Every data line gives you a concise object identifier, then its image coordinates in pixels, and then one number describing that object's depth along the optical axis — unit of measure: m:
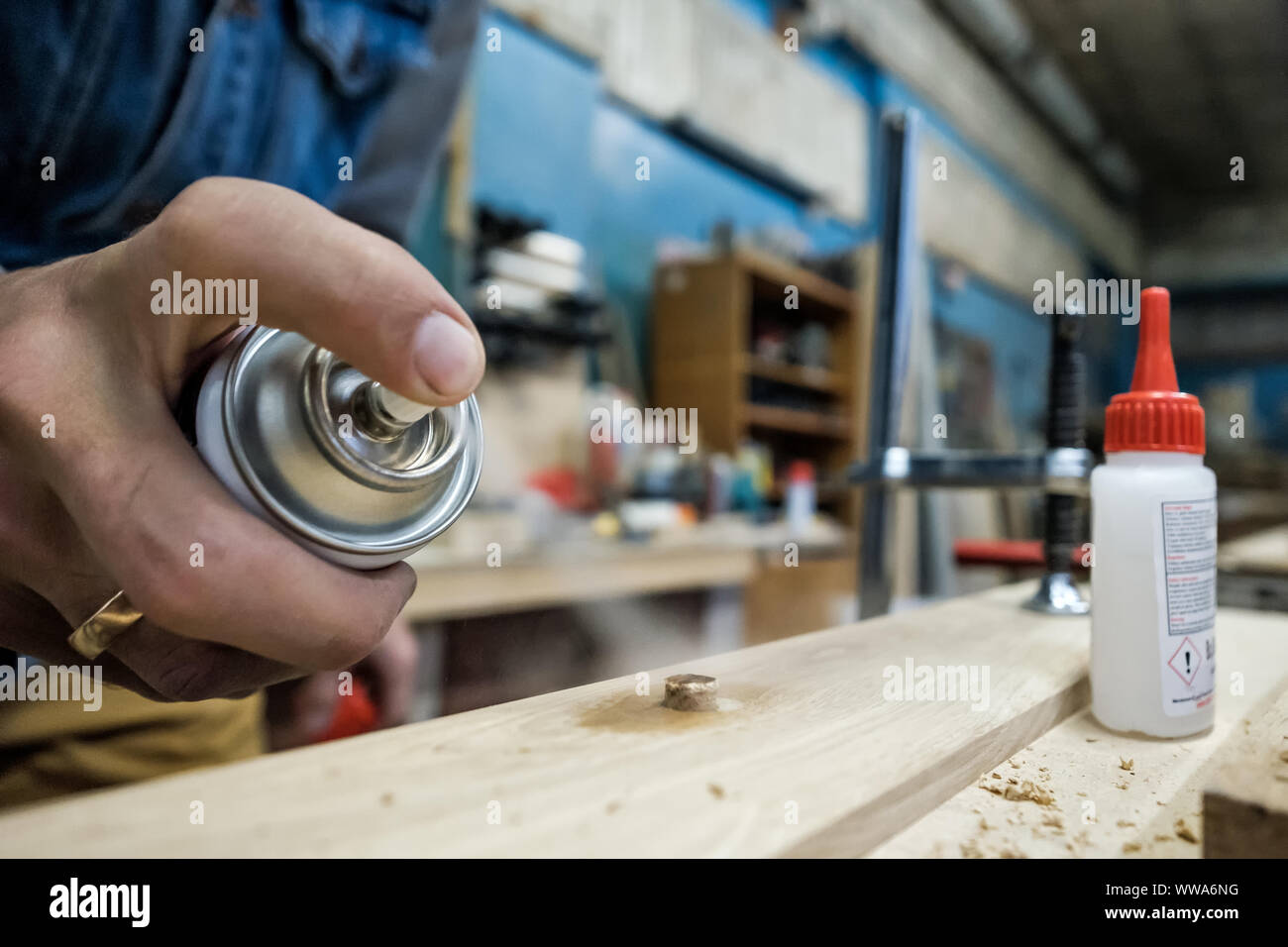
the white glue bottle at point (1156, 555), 0.44
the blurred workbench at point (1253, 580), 0.95
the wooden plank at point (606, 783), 0.28
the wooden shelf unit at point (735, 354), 3.08
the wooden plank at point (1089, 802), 0.33
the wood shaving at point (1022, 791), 0.37
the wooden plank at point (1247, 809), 0.28
